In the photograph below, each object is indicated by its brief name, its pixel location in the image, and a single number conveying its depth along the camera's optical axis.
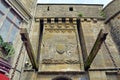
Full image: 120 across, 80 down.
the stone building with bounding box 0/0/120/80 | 7.52
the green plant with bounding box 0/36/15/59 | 6.52
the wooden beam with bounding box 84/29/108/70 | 5.23
